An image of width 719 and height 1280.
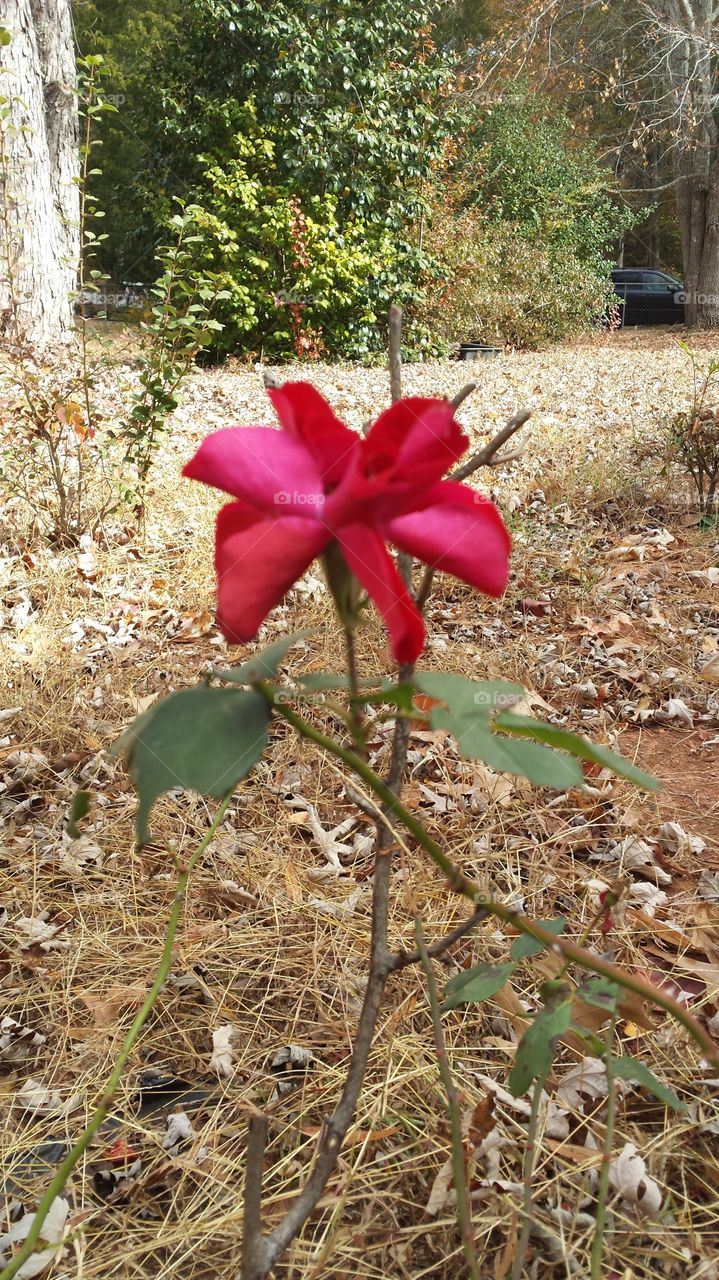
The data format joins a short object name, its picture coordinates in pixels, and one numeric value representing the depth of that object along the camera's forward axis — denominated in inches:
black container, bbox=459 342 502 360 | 381.7
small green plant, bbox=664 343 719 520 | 124.2
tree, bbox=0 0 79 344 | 184.7
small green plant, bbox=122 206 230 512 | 105.5
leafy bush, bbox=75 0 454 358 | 311.9
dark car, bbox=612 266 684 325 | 662.5
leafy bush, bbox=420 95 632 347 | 399.2
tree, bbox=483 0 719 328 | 395.5
